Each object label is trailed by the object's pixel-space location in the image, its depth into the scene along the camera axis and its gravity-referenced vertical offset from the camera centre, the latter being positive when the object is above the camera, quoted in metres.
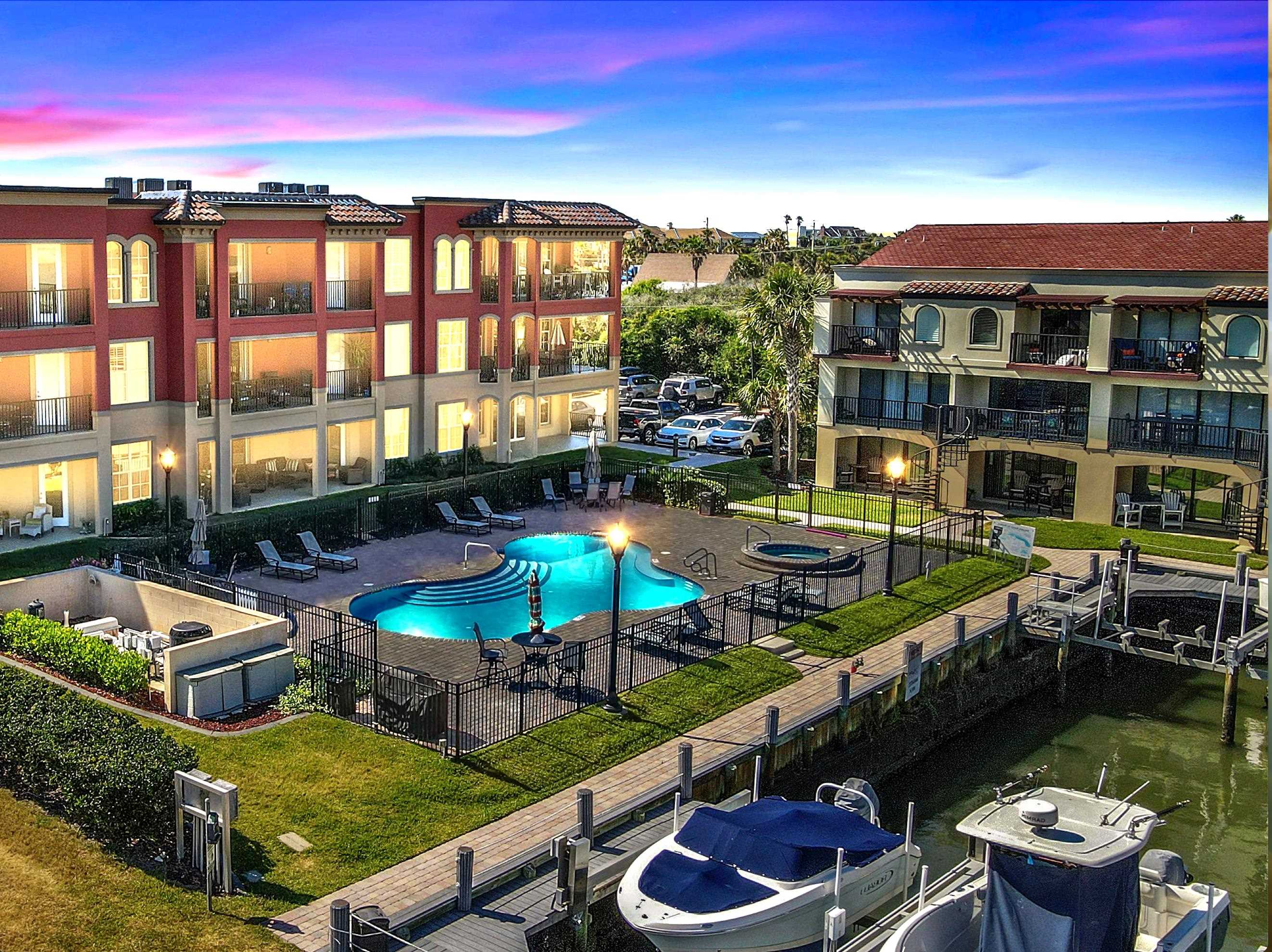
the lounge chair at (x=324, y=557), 35.19 -7.01
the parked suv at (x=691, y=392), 64.56 -5.32
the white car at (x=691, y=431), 54.31 -5.92
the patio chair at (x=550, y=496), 43.44 -6.71
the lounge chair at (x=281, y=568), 34.28 -7.07
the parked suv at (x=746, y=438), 53.47 -6.02
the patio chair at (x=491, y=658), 26.55 -7.11
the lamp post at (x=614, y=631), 24.38 -6.10
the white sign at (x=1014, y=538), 36.84 -6.53
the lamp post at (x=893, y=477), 33.03 -4.58
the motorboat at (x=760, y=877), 17.62 -7.48
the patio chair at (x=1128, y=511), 42.09 -6.59
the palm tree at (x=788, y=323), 47.97 -1.65
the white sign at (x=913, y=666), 27.88 -7.41
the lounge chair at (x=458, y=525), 40.03 -6.98
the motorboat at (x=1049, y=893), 16.86 -7.11
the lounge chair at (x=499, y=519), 40.44 -6.89
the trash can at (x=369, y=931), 16.64 -7.54
